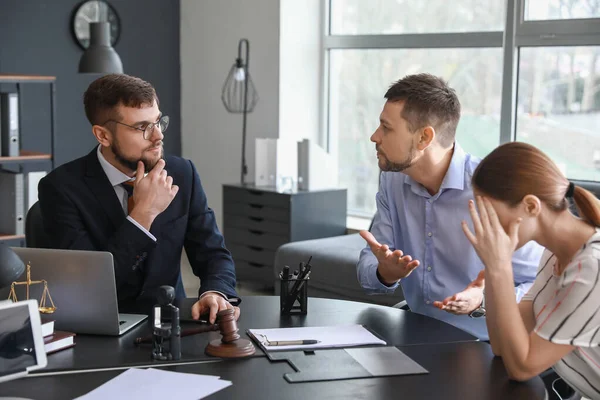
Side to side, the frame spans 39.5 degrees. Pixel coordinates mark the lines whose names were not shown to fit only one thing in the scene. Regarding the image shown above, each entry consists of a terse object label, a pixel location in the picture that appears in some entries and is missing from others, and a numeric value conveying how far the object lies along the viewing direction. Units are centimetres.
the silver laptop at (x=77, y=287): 193
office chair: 256
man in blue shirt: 255
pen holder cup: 221
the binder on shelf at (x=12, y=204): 461
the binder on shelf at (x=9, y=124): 455
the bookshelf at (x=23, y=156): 458
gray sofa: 411
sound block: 186
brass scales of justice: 194
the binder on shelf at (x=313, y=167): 519
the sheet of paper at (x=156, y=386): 162
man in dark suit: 237
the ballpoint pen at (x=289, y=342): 194
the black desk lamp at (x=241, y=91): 548
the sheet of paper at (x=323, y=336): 195
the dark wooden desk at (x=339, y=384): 164
